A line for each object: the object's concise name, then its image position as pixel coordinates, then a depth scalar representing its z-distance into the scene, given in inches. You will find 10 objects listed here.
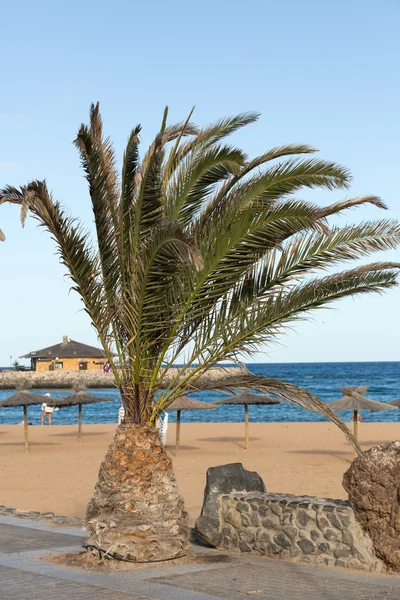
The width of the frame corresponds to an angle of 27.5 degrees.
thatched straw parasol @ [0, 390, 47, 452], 1028.5
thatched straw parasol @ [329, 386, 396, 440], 919.0
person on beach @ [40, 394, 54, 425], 1713.8
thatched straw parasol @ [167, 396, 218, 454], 941.2
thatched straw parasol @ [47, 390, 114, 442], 1099.9
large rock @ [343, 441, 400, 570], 344.8
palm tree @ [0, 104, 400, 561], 361.4
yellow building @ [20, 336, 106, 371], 3299.7
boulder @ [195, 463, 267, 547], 403.2
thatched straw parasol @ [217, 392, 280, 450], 1009.5
